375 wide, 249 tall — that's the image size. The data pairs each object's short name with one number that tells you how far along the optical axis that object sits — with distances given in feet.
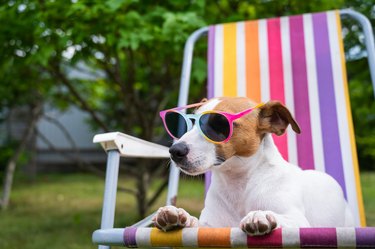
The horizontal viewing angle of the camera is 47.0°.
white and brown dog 4.12
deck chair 5.97
